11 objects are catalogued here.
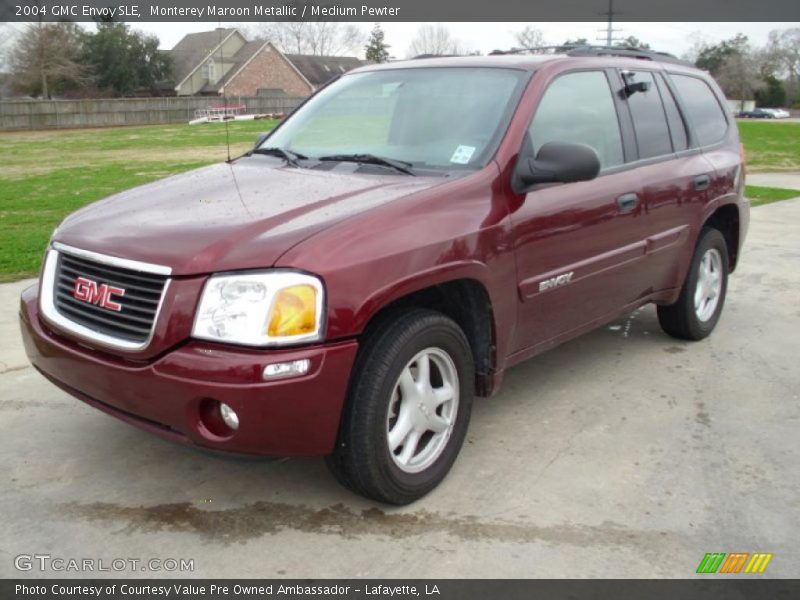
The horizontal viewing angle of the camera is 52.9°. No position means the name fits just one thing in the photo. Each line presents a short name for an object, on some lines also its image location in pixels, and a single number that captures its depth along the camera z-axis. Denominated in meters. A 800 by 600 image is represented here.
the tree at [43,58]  47.12
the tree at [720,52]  82.25
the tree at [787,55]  86.19
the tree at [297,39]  73.81
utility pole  18.70
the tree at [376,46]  81.12
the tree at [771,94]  81.92
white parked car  69.88
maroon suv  2.78
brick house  53.88
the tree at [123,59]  51.81
